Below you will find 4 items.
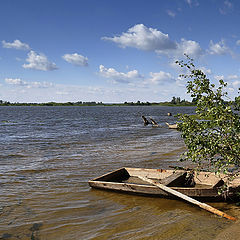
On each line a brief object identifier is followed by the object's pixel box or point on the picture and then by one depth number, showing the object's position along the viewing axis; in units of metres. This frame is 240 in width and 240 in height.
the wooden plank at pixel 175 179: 9.67
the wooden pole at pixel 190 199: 7.71
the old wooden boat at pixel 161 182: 8.74
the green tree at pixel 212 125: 6.75
